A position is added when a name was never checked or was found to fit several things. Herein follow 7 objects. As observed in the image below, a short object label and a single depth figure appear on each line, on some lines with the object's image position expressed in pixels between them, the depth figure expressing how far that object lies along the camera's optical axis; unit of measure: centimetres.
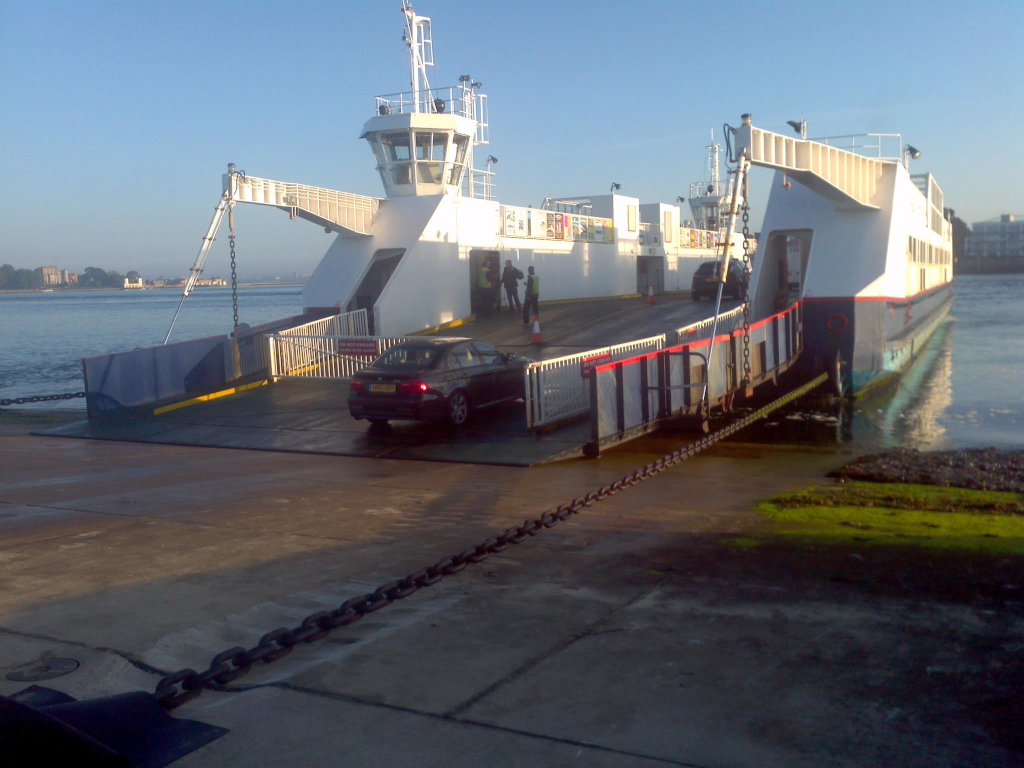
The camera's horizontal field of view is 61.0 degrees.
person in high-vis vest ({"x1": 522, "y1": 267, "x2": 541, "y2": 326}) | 2498
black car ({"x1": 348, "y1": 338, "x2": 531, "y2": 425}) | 1375
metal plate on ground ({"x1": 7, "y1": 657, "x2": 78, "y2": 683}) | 436
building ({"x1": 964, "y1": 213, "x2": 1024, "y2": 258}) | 19158
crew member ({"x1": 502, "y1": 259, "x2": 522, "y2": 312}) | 2806
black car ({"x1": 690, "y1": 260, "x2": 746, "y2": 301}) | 3116
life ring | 1994
